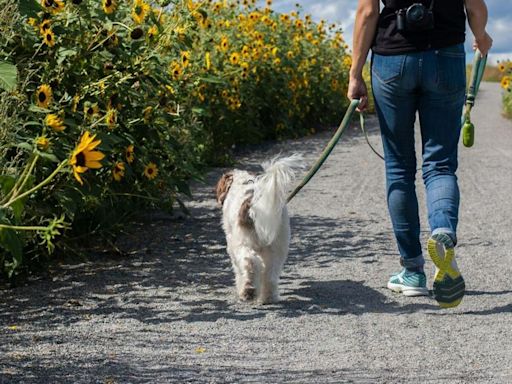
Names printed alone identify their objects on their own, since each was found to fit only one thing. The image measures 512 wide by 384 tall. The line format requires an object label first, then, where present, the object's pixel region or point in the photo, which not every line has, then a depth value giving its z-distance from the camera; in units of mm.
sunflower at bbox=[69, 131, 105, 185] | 4459
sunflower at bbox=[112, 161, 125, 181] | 9662
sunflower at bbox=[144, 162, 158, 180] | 10630
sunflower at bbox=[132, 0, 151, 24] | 9269
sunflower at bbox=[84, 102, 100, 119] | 8786
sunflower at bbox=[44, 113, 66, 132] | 6724
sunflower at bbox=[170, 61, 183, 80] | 11338
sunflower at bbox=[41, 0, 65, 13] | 8416
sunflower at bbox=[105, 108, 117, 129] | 8516
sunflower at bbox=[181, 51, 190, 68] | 11113
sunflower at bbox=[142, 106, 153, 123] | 10265
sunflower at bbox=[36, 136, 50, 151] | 6423
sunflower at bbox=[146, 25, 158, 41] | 10069
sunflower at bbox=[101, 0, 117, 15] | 8937
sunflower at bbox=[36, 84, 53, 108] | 7874
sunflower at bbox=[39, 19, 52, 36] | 8631
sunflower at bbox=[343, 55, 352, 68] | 28807
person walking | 8091
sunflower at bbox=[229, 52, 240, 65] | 17010
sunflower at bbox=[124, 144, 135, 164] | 9990
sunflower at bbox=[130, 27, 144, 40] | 9101
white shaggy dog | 8358
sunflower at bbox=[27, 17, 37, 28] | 9038
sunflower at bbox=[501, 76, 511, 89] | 21806
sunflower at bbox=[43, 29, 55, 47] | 8582
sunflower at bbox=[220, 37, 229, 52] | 14350
